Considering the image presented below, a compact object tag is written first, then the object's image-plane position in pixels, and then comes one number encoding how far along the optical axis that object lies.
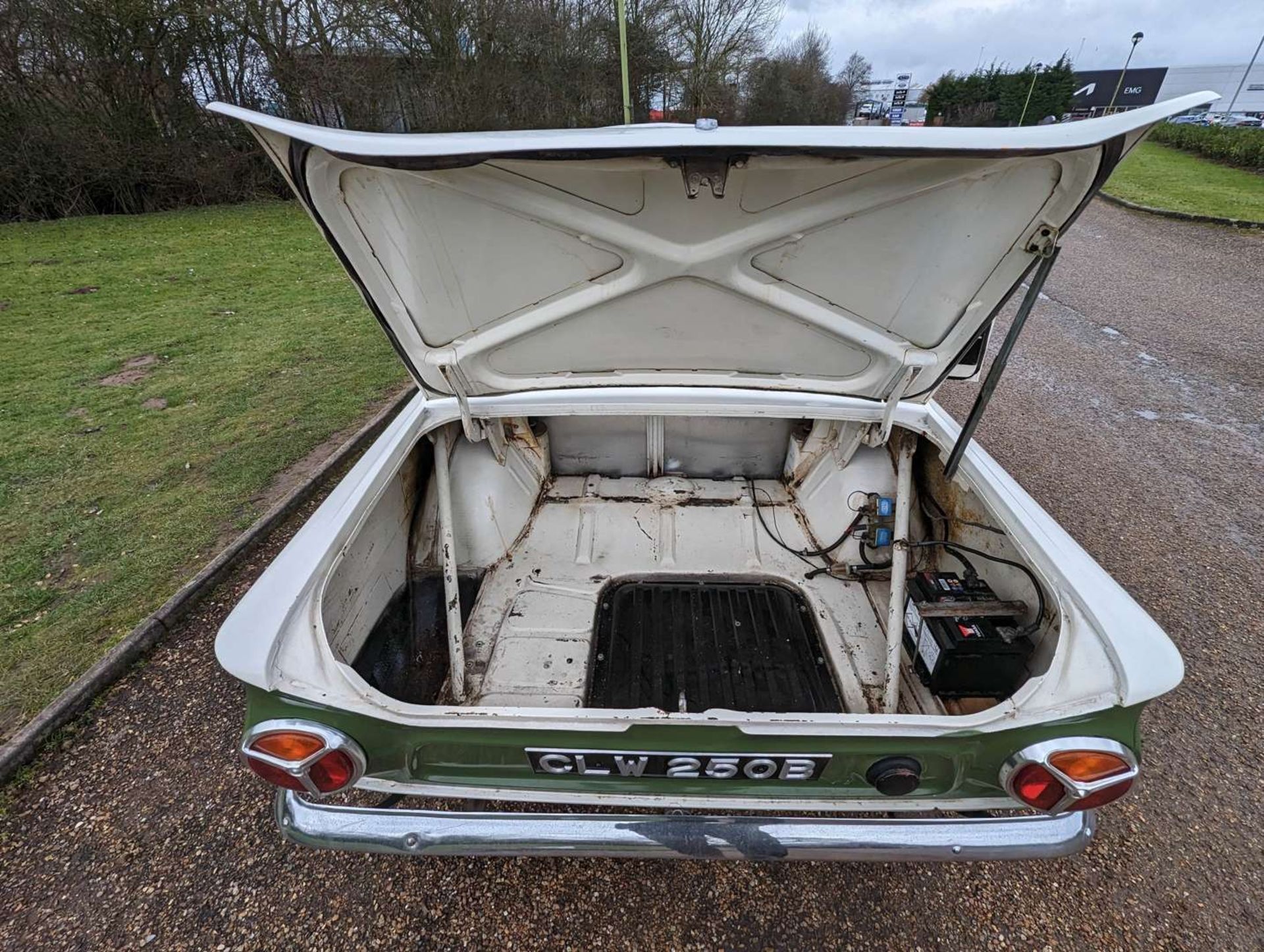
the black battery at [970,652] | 1.68
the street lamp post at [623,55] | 7.30
